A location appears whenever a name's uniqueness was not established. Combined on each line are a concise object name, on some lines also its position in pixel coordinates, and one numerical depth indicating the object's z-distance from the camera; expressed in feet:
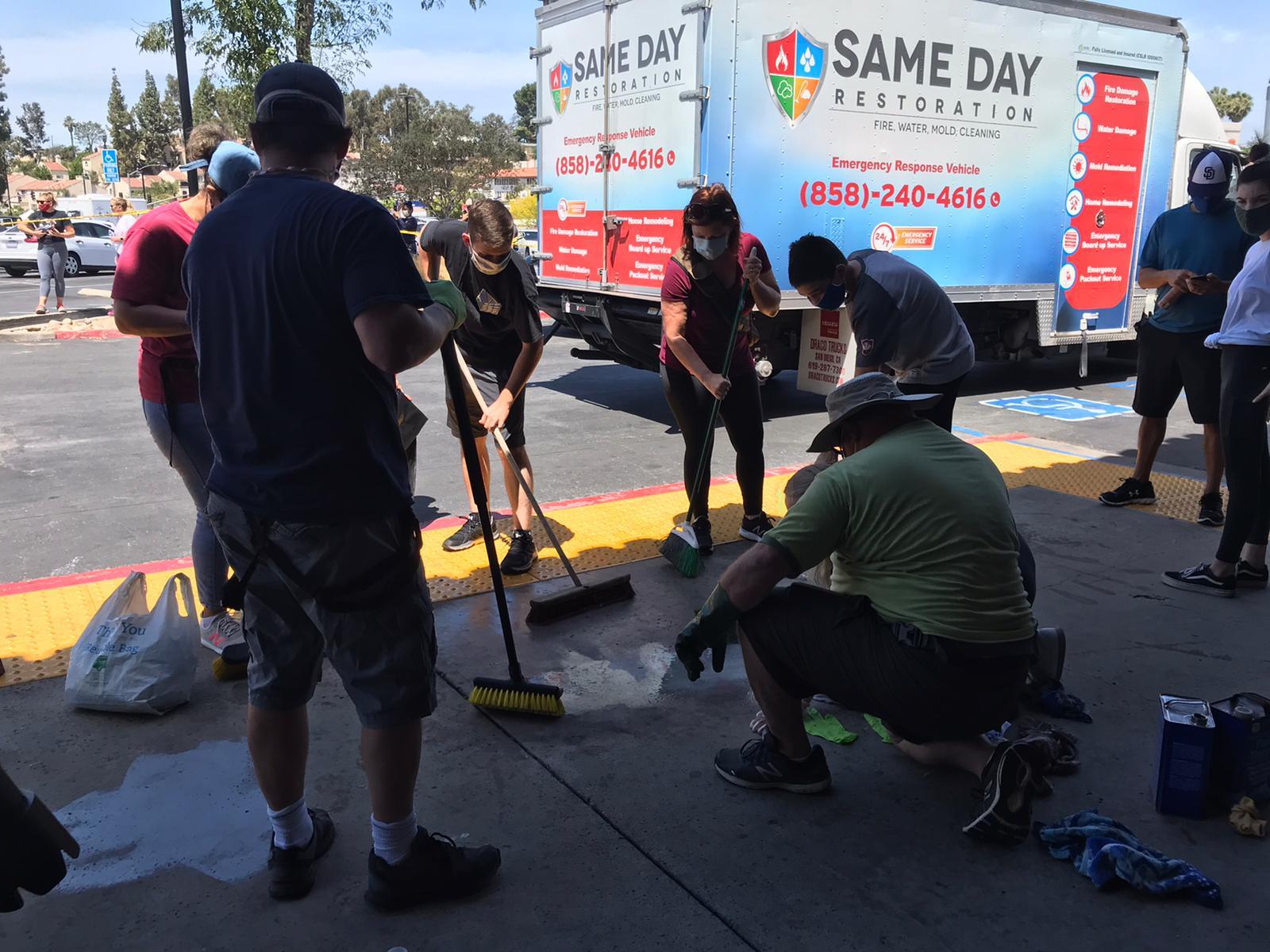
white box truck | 24.59
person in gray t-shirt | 13.84
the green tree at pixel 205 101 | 59.59
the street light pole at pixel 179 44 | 38.27
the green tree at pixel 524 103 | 301.02
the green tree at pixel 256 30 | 38.19
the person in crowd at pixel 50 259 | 50.98
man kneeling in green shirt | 8.48
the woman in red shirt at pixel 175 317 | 10.71
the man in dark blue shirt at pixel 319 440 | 6.84
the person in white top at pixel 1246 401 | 13.87
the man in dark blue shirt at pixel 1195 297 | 16.43
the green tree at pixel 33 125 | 442.91
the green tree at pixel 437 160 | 137.80
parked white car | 86.79
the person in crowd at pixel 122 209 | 54.78
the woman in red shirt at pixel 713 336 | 15.57
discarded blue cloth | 7.89
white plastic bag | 10.61
